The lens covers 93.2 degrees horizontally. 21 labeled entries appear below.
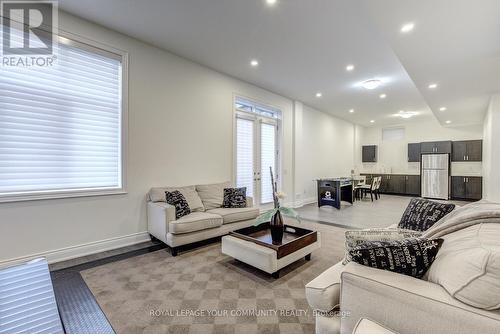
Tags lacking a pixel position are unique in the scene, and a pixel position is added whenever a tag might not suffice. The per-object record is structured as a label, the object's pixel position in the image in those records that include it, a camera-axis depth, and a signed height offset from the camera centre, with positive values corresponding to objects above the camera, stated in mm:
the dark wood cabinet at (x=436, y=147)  8914 +837
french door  5477 +338
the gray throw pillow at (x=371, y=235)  1508 -489
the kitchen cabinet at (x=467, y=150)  8469 +667
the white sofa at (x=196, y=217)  3198 -749
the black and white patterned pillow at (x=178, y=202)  3451 -529
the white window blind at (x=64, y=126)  2750 +523
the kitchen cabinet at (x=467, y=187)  8312 -689
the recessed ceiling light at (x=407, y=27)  2682 +1631
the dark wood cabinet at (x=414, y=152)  9716 +668
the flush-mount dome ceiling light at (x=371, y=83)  5191 +1884
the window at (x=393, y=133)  10492 +1564
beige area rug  1856 -1222
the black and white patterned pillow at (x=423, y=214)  2523 -508
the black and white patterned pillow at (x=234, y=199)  4203 -571
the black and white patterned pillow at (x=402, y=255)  1258 -475
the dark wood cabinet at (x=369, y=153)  10898 +688
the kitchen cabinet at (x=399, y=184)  9698 -670
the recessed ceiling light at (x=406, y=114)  8273 +1959
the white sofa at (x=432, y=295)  956 -578
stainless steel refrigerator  8820 -289
